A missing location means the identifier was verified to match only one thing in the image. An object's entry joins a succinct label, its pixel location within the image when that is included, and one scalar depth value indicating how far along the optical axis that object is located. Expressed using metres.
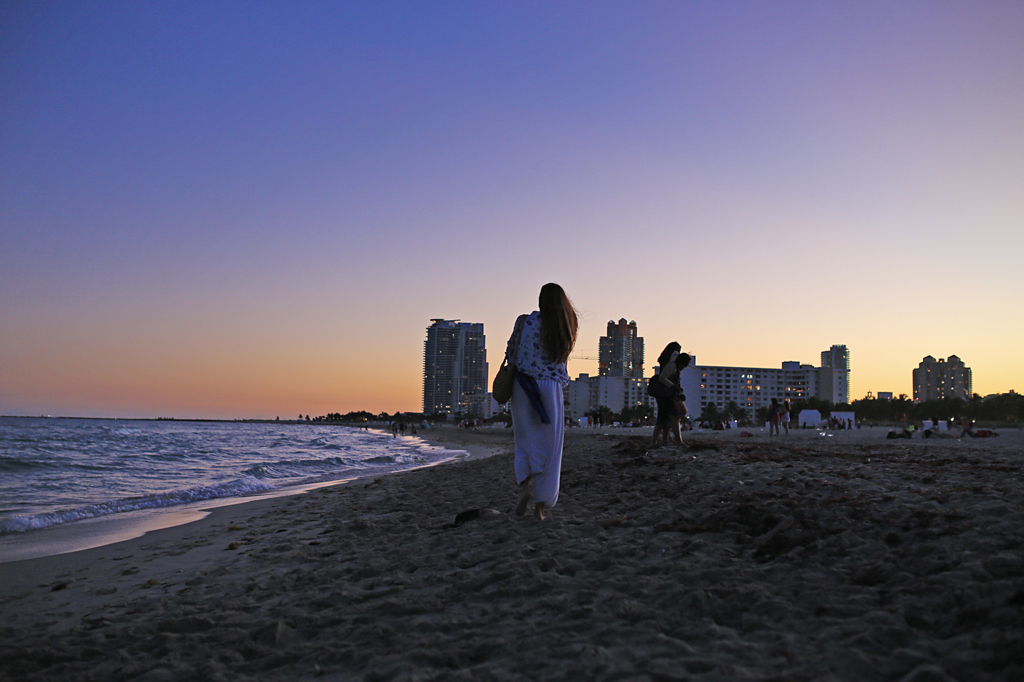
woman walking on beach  4.77
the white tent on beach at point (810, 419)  56.11
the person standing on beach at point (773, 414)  25.55
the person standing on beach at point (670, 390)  10.23
